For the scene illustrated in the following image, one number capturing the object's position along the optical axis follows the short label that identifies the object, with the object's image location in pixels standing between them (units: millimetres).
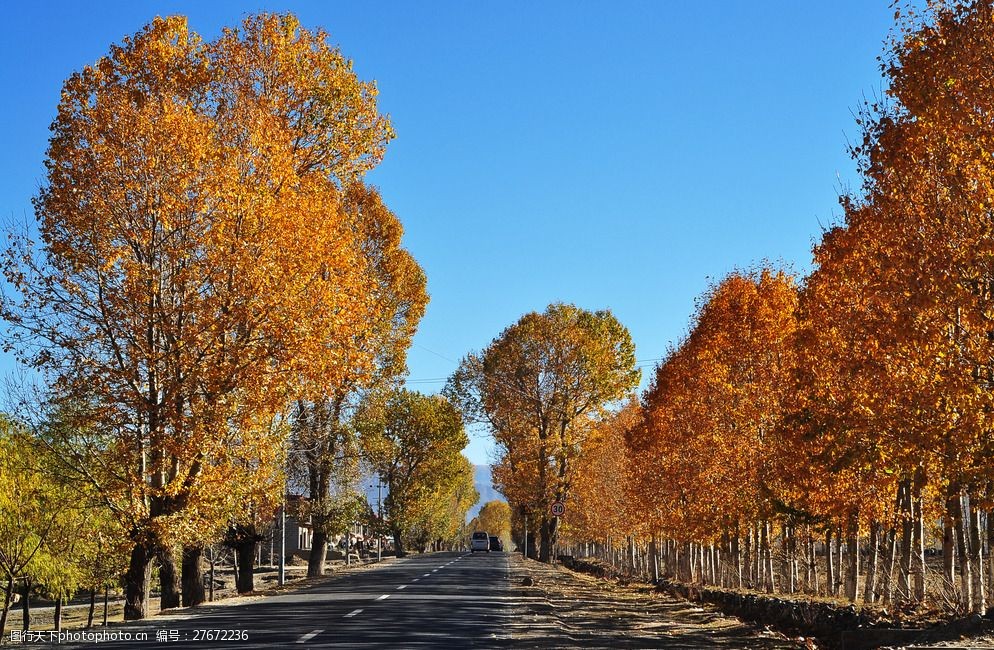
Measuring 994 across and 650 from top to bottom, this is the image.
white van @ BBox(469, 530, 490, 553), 105125
